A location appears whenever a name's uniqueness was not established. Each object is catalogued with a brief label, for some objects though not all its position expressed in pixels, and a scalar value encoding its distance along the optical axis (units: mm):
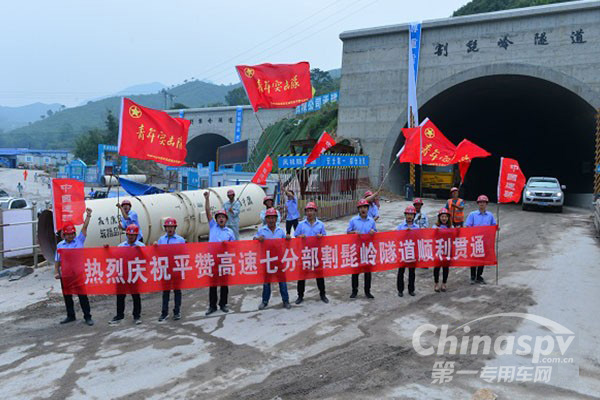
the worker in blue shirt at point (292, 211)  12992
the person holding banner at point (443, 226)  9352
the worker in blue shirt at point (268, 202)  10906
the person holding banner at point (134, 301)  7828
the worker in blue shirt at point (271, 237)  8320
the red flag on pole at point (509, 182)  10406
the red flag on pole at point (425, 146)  12148
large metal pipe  11461
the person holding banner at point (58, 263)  7754
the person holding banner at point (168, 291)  7914
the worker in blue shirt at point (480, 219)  9707
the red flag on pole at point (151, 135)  9422
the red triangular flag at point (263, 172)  14109
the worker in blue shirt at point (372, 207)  11680
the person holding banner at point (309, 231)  8680
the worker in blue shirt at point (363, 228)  8875
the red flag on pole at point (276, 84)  13445
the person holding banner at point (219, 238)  8195
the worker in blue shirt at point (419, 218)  9531
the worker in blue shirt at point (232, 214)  11625
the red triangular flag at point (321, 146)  16250
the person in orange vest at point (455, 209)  10859
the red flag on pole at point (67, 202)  9673
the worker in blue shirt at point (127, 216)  9602
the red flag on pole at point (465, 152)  12047
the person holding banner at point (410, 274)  9156
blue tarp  14508
